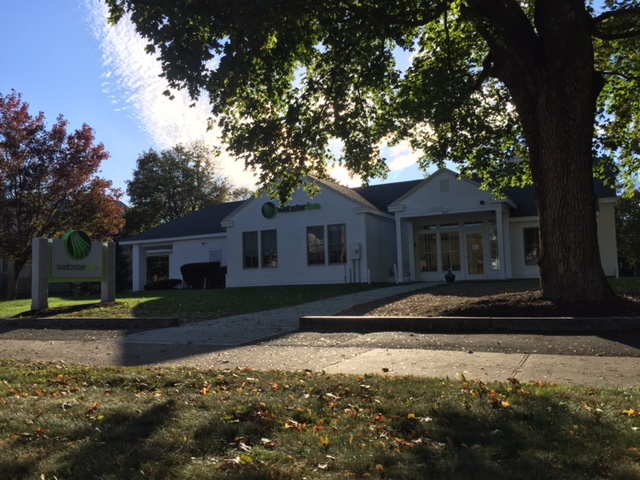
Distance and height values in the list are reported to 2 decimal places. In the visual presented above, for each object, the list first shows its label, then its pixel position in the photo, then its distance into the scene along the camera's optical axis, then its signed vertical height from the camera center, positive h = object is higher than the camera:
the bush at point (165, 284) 31.00 -0.49
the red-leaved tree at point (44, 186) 25.47 +4.26
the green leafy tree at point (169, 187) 51.97 +8.17
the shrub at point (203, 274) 29.94 +0.00
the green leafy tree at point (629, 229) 42.82 +2.57
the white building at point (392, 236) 24.06 +1.52
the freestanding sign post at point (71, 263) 15.34 +0.41
